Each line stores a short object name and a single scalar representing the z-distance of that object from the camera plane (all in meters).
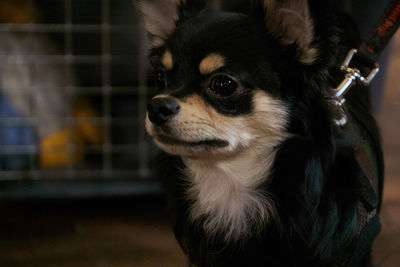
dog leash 1.15
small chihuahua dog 1.00
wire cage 2.01
